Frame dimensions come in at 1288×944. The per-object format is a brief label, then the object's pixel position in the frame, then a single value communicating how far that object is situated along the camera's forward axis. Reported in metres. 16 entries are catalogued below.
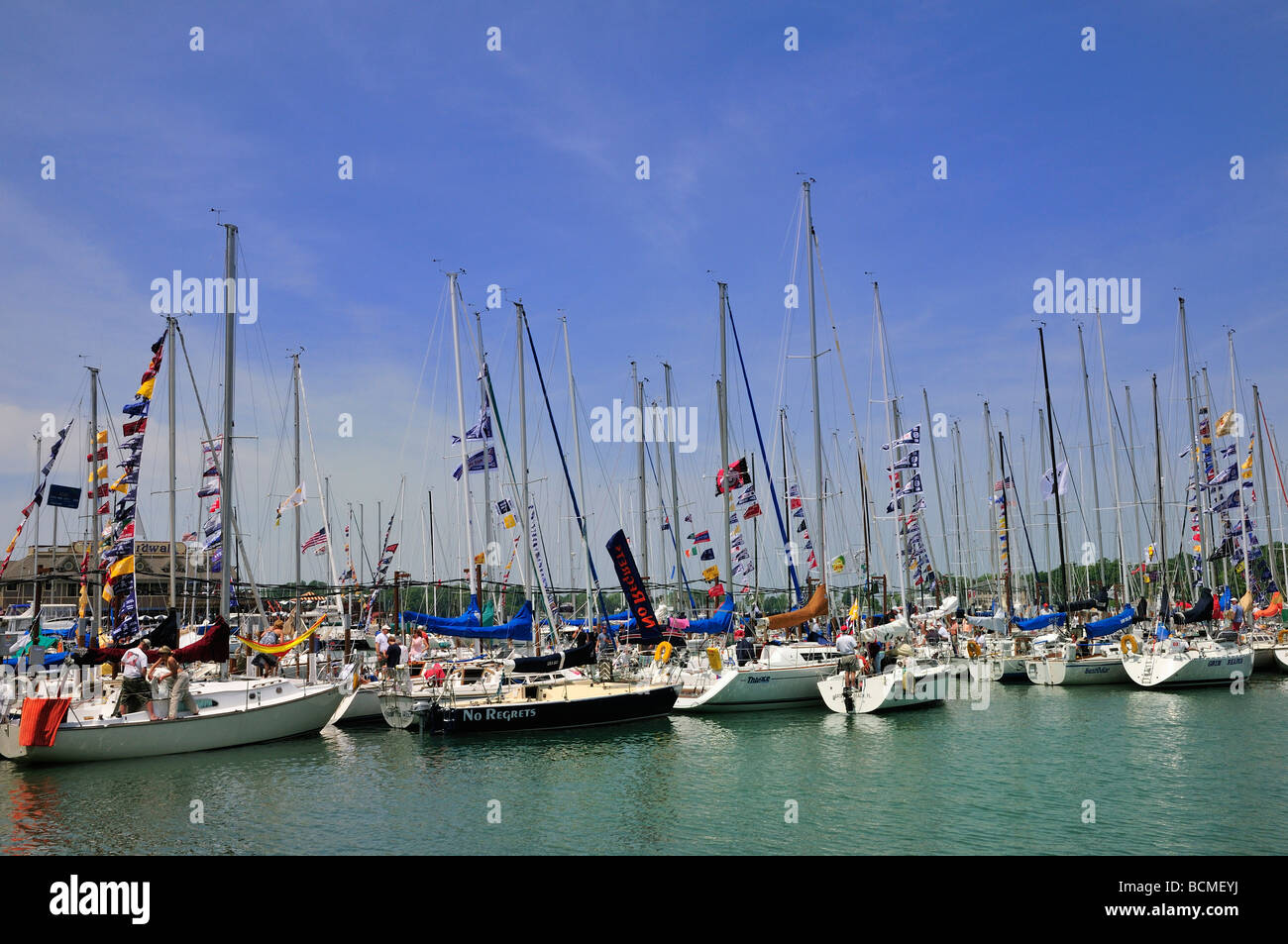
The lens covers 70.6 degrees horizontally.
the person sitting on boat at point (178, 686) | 25.77
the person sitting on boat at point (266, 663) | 32.81
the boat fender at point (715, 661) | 35.31
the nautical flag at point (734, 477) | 39.06
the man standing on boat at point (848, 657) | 34.60
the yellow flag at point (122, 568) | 29.97
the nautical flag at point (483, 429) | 38.41
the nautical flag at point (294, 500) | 42.38
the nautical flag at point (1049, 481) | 50.69
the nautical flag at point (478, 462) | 38.25
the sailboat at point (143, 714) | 24.45
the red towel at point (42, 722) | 24.00
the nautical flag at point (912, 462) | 48.81
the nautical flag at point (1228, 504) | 50.44
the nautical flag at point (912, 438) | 47.81
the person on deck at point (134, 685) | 25.58
